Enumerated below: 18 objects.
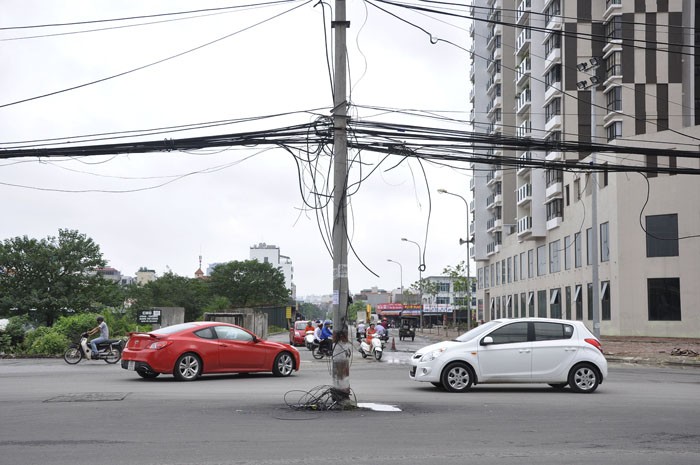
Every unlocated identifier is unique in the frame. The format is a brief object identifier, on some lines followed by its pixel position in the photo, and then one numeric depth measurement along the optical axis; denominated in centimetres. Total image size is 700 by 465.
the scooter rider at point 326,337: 3136
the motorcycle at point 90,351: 2695
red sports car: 1847
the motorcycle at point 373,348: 2995
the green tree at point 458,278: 10180
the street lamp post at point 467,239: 6253
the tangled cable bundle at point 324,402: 1355
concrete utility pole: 1423
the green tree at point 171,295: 10512
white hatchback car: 1639
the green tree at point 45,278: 7131
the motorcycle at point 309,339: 3592
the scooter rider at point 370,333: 3091
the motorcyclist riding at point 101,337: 2683
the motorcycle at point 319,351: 3130
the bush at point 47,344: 3128
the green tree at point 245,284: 11288
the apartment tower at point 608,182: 4853
